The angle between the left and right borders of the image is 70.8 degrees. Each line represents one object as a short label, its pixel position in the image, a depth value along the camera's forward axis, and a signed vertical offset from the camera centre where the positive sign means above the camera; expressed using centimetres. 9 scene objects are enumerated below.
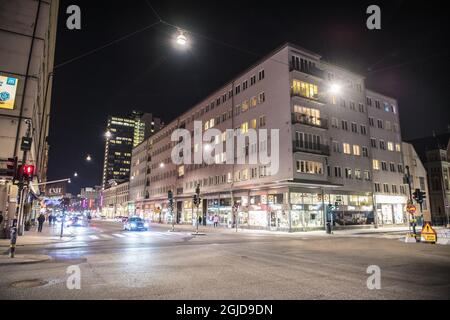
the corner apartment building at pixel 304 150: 3862 +843
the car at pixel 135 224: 3572 -136
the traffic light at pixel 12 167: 1379 +196
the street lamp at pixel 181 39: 1455 +791
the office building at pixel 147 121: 14350 +4123
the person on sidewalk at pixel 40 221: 3147 -84
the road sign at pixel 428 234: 2052 -141
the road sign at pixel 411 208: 2318 +28
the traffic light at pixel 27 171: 1384 +179
